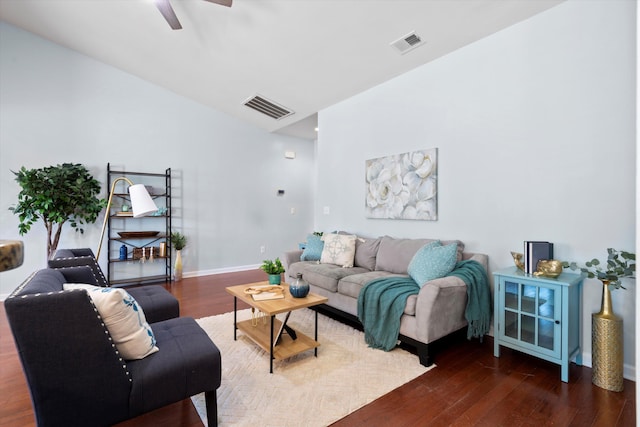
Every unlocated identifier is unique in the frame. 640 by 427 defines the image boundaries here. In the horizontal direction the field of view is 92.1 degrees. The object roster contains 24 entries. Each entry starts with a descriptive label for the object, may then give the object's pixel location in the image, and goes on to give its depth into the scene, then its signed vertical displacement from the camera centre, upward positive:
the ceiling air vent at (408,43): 3.00 +1.72
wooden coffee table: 2.22 -0.98
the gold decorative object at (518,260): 2.47 -0.38
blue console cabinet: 2.11 -0.75
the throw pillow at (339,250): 3.69 -0.46
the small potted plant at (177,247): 5.02 -0.56
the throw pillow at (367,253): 3.60 -0.48
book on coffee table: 2.42 -0.66
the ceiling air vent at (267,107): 4.82 +1.72
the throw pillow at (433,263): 2.58 -0.43
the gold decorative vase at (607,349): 2.00 -0.90
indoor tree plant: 3.74 +0.19
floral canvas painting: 3.37 +0.32
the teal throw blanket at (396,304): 2.53 -0.77
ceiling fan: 2.42 +1.65
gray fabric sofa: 2.33 -0.67
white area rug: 1.77 -1.14
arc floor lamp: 2.50 +0.10
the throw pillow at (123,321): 1.39 -0.51
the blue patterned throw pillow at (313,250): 3.96 -0.48
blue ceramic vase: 2.43 -0.60
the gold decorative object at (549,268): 2.23 -0.41
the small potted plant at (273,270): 2.76 -0.52
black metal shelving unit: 4.64 -0.39
